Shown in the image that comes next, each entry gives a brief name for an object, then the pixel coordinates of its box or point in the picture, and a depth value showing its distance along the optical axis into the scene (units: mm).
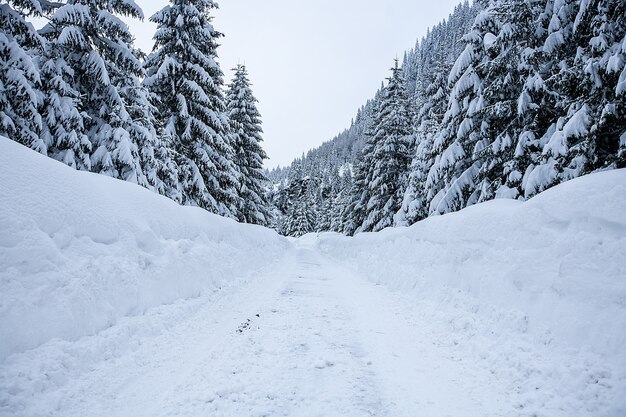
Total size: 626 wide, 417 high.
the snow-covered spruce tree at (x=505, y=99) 10477
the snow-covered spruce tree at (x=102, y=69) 10633
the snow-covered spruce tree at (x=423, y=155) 18828
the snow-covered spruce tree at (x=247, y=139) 24658
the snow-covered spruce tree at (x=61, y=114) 10102
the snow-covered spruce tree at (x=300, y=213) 67875
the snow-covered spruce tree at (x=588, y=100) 7090
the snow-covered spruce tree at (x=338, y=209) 49612
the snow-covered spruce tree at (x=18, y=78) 8797
